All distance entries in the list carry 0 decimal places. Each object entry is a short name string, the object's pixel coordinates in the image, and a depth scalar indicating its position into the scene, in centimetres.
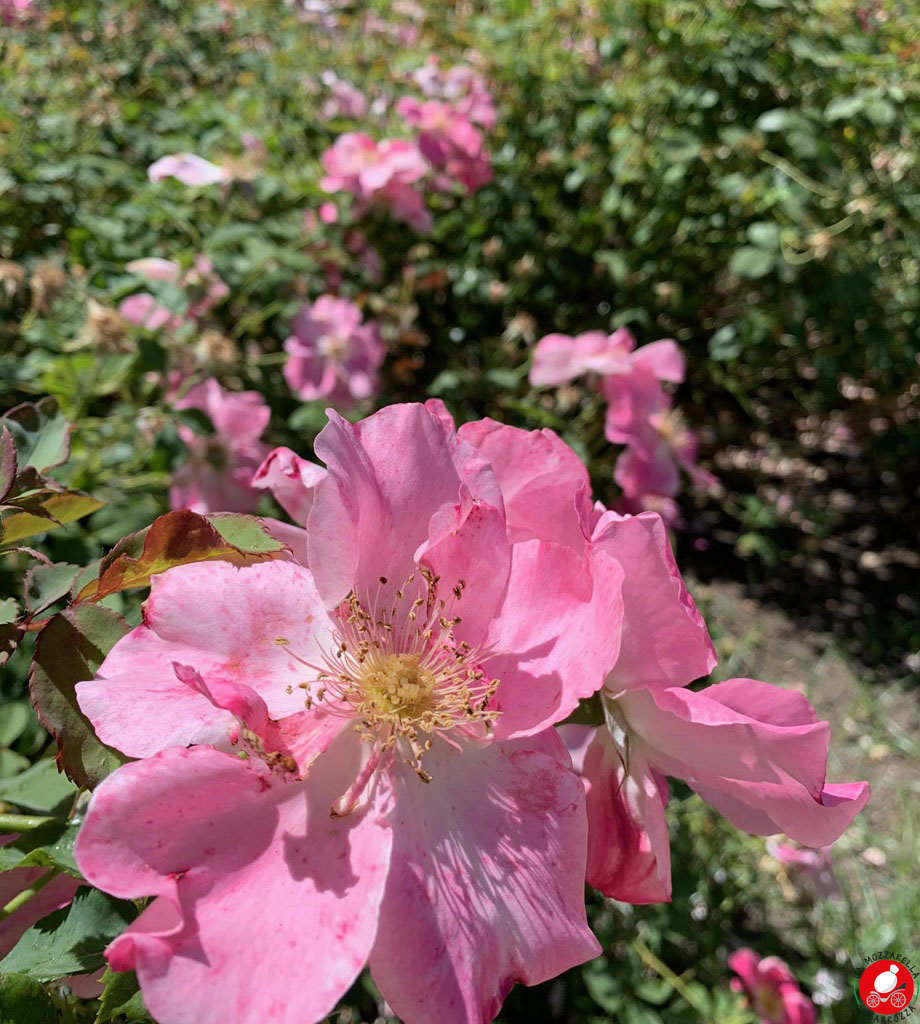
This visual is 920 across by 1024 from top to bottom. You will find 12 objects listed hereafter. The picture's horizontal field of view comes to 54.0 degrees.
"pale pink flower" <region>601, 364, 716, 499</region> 36
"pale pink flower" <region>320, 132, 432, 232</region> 48
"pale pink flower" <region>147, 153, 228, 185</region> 43
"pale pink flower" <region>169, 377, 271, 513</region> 36
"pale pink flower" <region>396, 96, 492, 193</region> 53
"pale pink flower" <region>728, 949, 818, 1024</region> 33
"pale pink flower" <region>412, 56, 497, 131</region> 56
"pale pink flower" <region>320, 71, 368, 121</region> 60
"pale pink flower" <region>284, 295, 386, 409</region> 44
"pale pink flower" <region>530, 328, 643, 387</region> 38
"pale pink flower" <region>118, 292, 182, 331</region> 39
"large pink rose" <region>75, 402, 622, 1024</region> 12
